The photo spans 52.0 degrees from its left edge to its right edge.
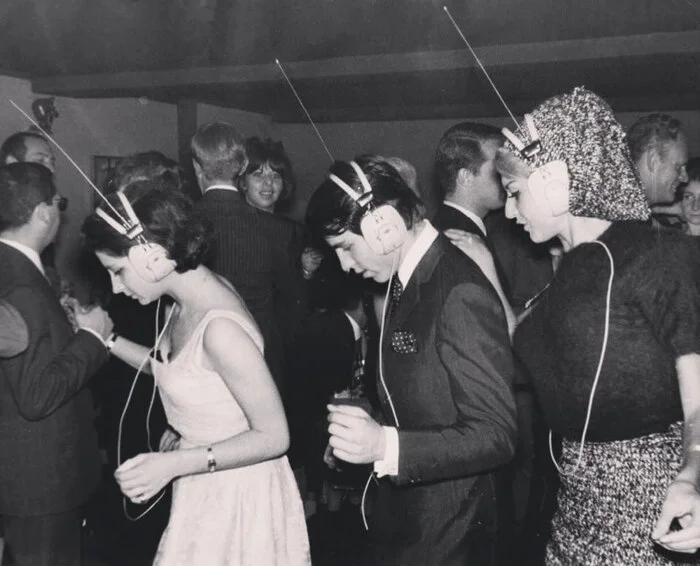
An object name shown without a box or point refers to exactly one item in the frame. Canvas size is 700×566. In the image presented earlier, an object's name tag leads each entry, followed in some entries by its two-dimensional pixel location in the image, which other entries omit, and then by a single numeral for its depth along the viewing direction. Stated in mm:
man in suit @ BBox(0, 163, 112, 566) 2209
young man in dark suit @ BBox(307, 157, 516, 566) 1527
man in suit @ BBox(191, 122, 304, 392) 3381
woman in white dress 1885
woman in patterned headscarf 1410
